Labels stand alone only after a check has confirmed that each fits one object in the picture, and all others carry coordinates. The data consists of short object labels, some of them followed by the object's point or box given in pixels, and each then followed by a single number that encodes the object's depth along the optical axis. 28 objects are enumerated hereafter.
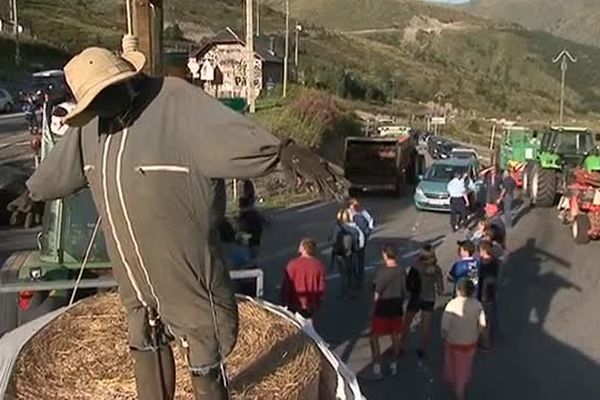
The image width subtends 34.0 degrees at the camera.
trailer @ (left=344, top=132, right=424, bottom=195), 27.11
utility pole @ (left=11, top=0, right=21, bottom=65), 59.53
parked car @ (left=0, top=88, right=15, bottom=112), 40.96
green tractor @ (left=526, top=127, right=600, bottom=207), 22.81
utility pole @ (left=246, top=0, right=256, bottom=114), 26.56
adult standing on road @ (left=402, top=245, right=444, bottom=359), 10.55
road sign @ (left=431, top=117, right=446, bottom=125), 54.77
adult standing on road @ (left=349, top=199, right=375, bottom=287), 13.73
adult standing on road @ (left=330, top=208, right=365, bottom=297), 13.47
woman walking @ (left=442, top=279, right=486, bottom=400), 8.97
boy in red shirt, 9.91
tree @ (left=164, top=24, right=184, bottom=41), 86.12
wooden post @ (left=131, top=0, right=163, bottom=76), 7.24
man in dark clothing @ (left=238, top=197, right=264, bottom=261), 11.98
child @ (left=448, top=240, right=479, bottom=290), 11.12
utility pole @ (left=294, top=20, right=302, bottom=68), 76.79
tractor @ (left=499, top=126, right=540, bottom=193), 25.09
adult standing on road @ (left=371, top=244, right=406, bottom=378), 9.95
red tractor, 18.44
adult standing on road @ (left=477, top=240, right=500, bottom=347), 11.10
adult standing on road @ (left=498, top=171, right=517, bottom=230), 20.11
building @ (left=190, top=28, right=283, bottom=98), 55.88
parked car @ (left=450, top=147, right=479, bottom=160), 28.33
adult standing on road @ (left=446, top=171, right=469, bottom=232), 19.72
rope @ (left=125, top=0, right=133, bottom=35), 7.41
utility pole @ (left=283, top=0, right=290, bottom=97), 48.61
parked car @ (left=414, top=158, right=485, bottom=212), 23.16
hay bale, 4.06
